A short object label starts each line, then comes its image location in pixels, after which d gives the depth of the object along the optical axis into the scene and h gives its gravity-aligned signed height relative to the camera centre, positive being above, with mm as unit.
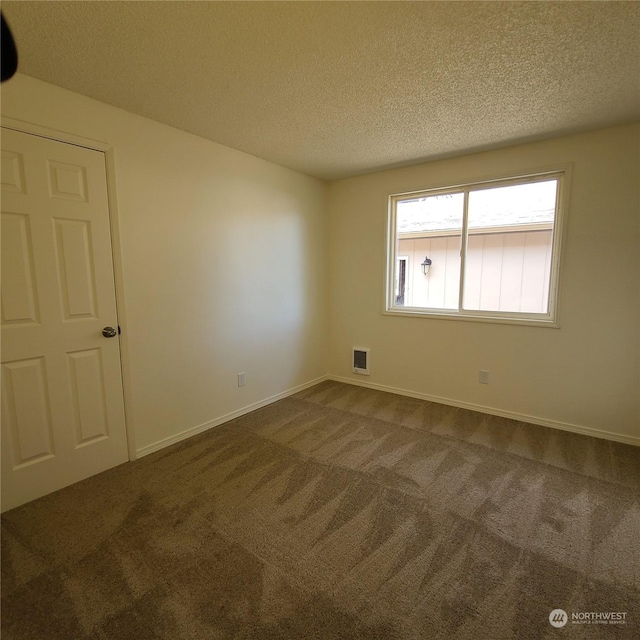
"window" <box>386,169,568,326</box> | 2943 +297
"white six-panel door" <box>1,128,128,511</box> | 1863 -254
